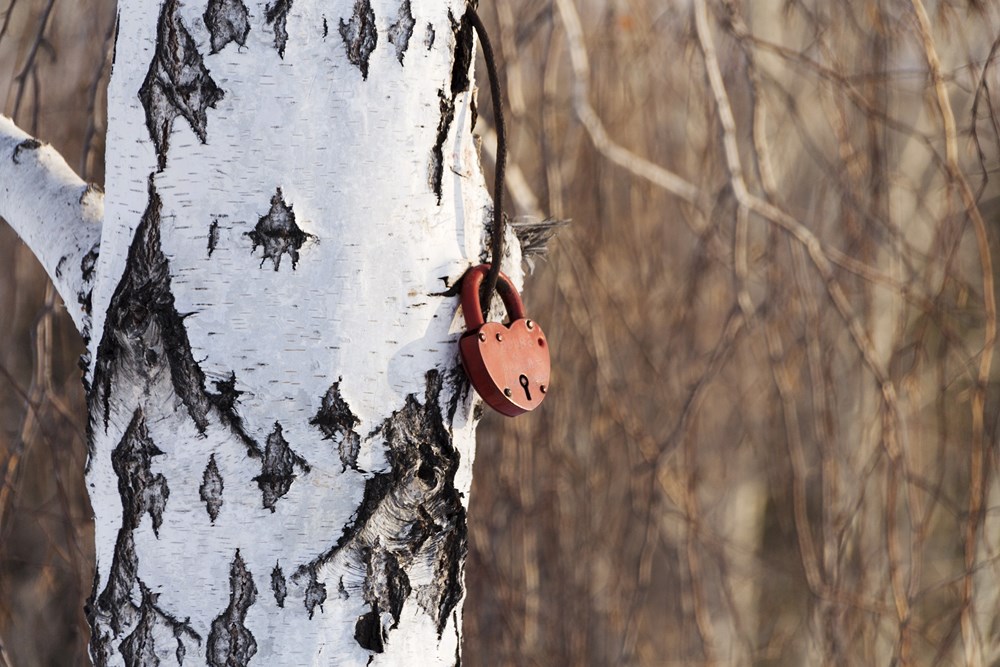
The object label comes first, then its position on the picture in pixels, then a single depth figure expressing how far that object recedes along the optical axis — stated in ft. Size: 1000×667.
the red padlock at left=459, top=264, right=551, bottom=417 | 10.14
